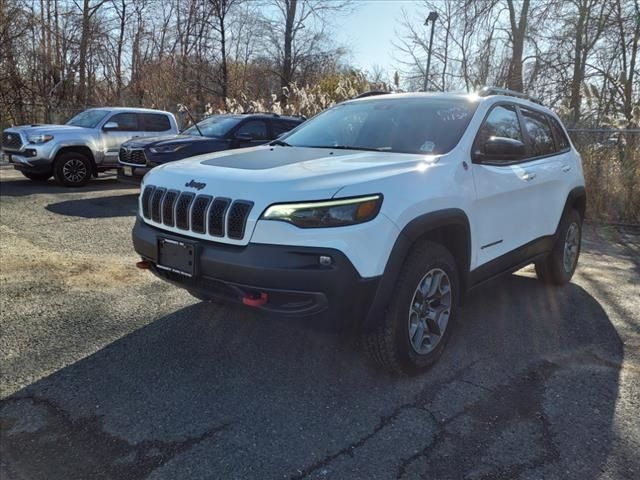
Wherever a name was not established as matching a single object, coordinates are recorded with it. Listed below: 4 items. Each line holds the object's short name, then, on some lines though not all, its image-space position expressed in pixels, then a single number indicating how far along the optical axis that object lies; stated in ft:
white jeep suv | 8.80
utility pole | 69.41
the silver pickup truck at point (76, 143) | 33.83
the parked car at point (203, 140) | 30.09
